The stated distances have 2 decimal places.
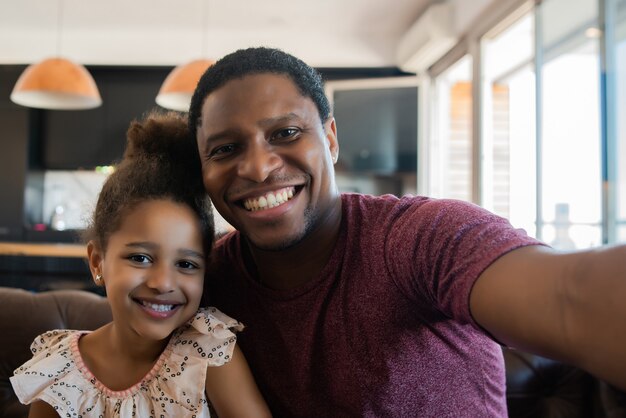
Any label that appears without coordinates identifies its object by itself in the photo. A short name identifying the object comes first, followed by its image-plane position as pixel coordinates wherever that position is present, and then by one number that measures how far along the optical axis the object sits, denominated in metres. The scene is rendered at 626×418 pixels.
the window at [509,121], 3.80
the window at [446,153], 5.45
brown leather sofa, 1.43
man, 0.85
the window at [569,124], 2.74
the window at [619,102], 2.47
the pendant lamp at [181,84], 3.47
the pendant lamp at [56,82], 3.53
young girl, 1.10
